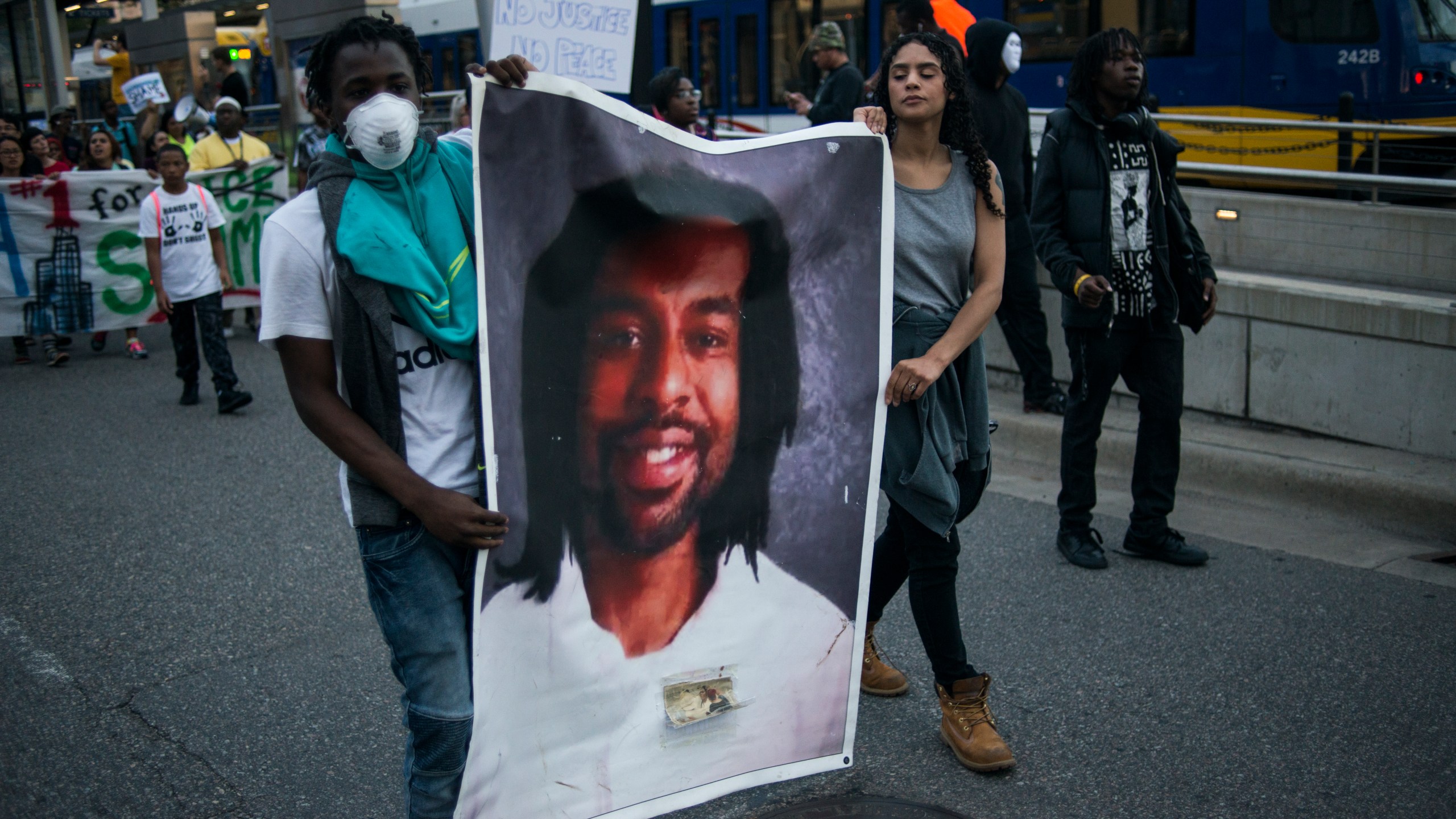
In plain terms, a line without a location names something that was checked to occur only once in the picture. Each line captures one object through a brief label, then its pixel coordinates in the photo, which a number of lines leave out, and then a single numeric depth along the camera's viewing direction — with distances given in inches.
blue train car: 426.9
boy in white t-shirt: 325.4
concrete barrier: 213.5
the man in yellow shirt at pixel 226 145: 442.6
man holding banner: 86.0
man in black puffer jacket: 181.5
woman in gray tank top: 125.0
